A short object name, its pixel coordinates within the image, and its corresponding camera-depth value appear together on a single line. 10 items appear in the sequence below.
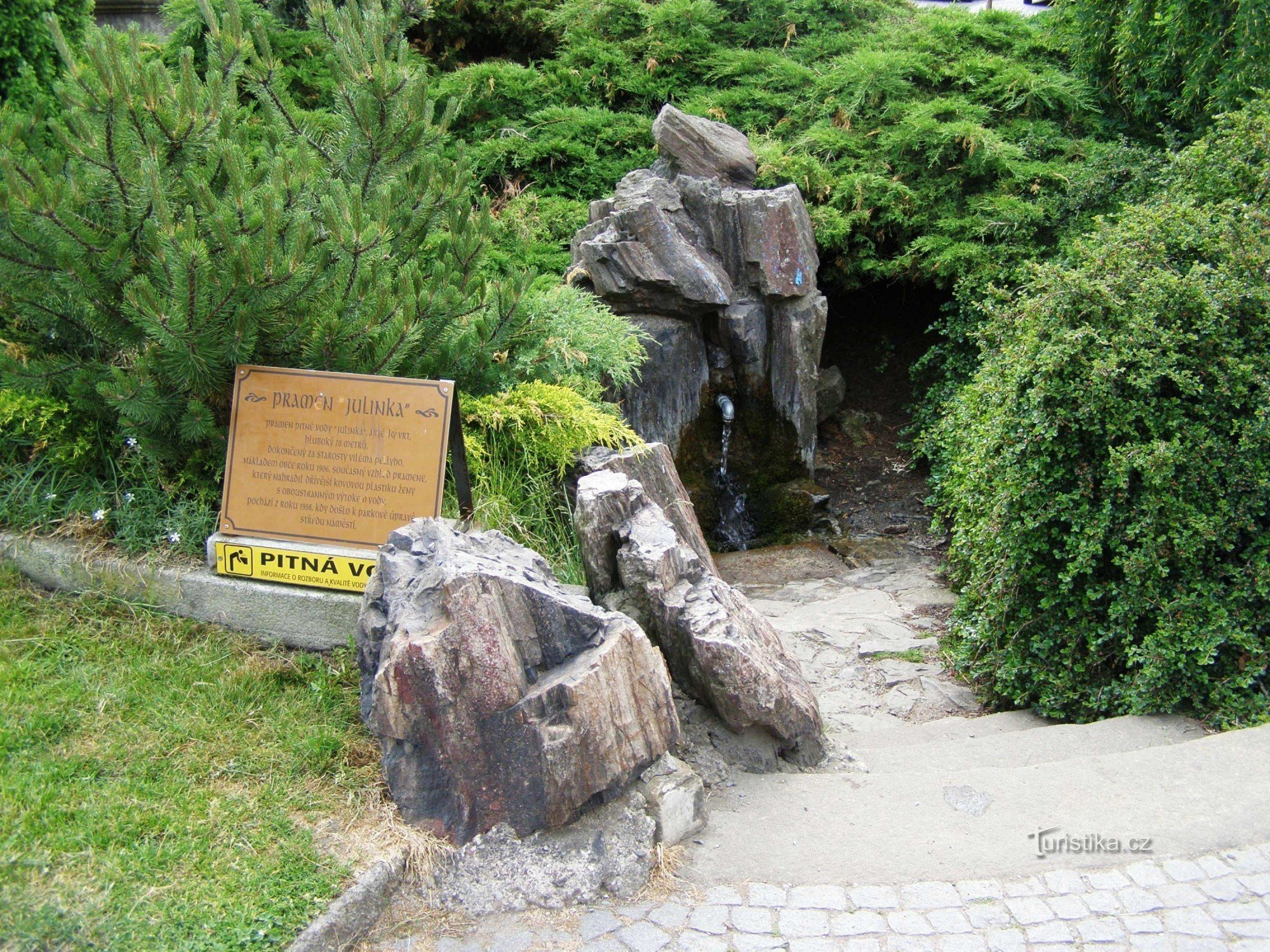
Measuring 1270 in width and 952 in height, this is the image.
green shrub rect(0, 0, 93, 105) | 7.75
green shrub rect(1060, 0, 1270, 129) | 6.98
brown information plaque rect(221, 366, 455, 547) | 4.24
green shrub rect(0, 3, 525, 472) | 4.04
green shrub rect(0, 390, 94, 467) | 4.77
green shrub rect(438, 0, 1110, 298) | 8.65
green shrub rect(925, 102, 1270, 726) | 4.37
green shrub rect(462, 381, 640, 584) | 5.05
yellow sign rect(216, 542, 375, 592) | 4.32
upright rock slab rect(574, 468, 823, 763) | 3.81
